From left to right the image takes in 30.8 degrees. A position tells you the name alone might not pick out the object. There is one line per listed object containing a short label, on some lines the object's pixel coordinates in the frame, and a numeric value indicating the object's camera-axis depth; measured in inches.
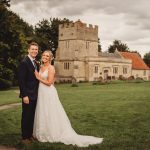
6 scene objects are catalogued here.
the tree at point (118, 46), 2891.5
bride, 264.1
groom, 261.9
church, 1833.3
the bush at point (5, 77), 1073.3
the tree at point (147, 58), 2644.7
